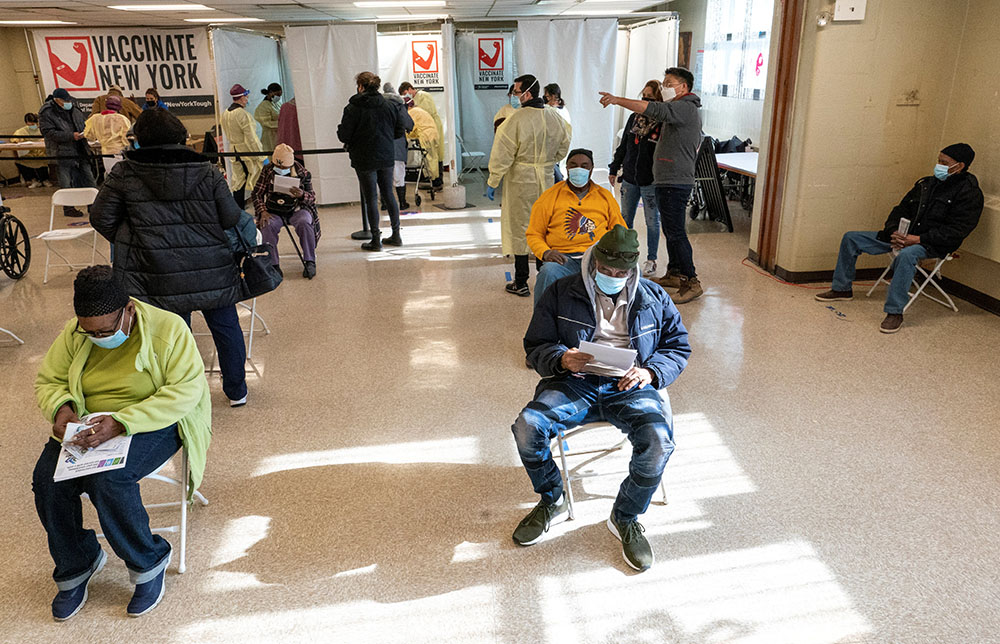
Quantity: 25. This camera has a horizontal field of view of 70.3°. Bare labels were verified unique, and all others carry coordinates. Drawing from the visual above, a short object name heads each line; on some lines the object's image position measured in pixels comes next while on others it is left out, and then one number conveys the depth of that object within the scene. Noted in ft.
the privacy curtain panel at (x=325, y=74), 27.14
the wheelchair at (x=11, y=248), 19.49
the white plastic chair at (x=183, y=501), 8.55
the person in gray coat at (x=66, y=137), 28.43
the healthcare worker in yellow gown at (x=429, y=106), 31.40
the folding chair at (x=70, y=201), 19.36
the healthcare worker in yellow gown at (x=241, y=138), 26.94
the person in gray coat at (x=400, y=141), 24.25
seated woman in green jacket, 7.54
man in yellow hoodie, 13.93
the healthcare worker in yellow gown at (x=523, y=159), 17.99
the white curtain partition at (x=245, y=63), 27.30
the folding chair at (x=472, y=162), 34.24
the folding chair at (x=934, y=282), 15.96
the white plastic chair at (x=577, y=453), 8.92
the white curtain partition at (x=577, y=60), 27.48
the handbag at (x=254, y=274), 12.10
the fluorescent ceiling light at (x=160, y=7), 26.50
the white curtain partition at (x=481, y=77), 37.24
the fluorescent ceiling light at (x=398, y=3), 26.85
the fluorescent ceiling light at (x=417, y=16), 32.91
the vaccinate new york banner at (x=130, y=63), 38.24
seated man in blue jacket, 8.46
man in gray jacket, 16.71
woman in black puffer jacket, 10.77
